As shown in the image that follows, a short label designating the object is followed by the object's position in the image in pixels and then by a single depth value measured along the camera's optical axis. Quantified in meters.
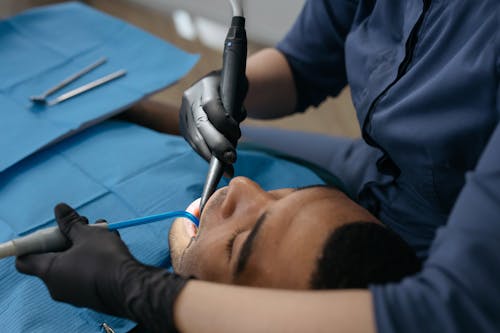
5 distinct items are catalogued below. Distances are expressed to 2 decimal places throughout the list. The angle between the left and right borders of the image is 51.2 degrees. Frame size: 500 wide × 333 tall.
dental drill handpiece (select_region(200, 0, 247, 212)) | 0.99
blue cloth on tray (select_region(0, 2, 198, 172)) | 1.11
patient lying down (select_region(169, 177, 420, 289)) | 0.61
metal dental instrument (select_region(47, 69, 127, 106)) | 1.19
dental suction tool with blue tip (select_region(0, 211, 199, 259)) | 0.67
